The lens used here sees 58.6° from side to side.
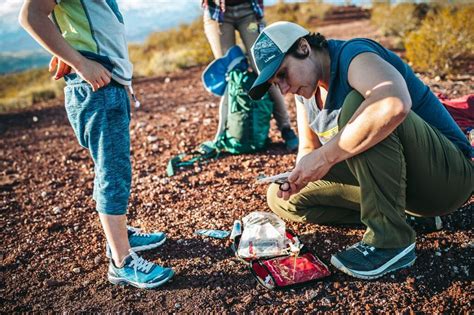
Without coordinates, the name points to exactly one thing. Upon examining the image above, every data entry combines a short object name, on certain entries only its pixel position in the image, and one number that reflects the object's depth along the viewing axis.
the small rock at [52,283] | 2.42
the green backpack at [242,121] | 3.88
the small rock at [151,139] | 4.77
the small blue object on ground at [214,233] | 2.67
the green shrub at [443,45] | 5.84
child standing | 2.05
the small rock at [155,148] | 4.48
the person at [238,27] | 3.83
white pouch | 2.41
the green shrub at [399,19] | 9.62
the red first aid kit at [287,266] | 2.16
